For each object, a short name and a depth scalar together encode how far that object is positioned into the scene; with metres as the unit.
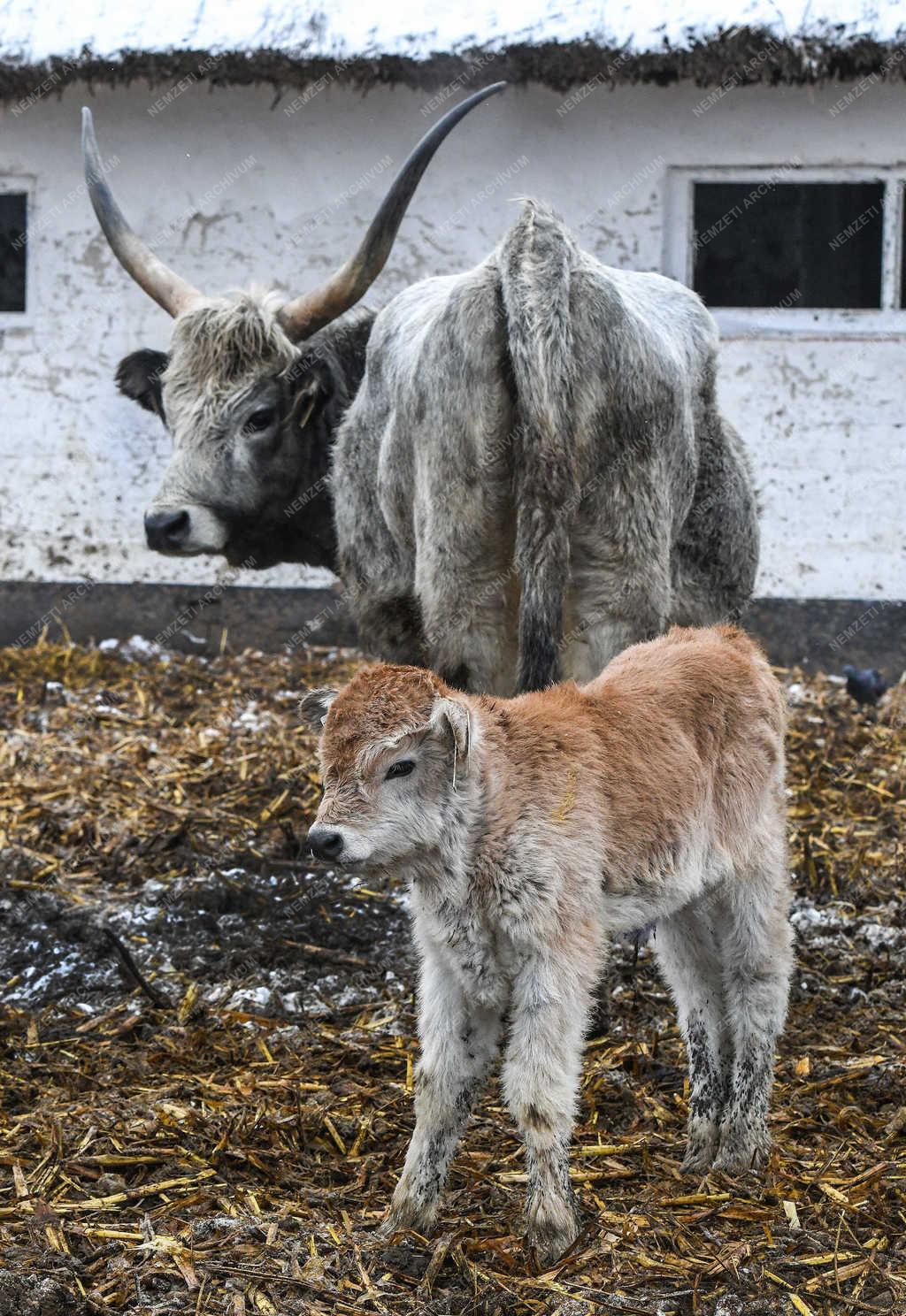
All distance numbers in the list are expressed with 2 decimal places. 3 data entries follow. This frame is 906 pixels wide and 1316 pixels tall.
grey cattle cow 8.80
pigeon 16.95
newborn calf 6.18
